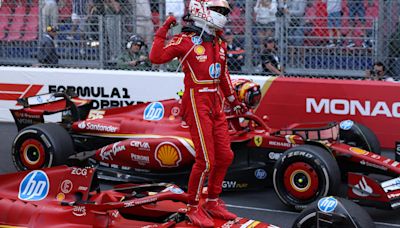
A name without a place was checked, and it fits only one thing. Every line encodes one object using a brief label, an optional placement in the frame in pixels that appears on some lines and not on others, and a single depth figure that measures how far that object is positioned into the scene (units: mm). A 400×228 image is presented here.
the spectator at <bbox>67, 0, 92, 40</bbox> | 12516
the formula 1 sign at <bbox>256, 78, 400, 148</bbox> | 10312
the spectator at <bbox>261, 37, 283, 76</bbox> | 11324
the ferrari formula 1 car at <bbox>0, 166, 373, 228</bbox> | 6066
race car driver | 6672
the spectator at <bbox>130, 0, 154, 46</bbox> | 12195
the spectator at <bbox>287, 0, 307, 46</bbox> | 11555
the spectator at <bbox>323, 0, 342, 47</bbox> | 11289
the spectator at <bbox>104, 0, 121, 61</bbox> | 12312
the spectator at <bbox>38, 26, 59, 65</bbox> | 12607
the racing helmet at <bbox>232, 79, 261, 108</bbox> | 8922
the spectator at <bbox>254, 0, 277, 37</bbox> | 11539
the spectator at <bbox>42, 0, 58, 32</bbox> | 12680
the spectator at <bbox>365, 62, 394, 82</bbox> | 10720
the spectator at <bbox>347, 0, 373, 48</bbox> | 11242
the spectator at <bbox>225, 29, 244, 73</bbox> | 11711
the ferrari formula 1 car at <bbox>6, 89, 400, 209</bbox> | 7909
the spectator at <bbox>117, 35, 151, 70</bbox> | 11773
